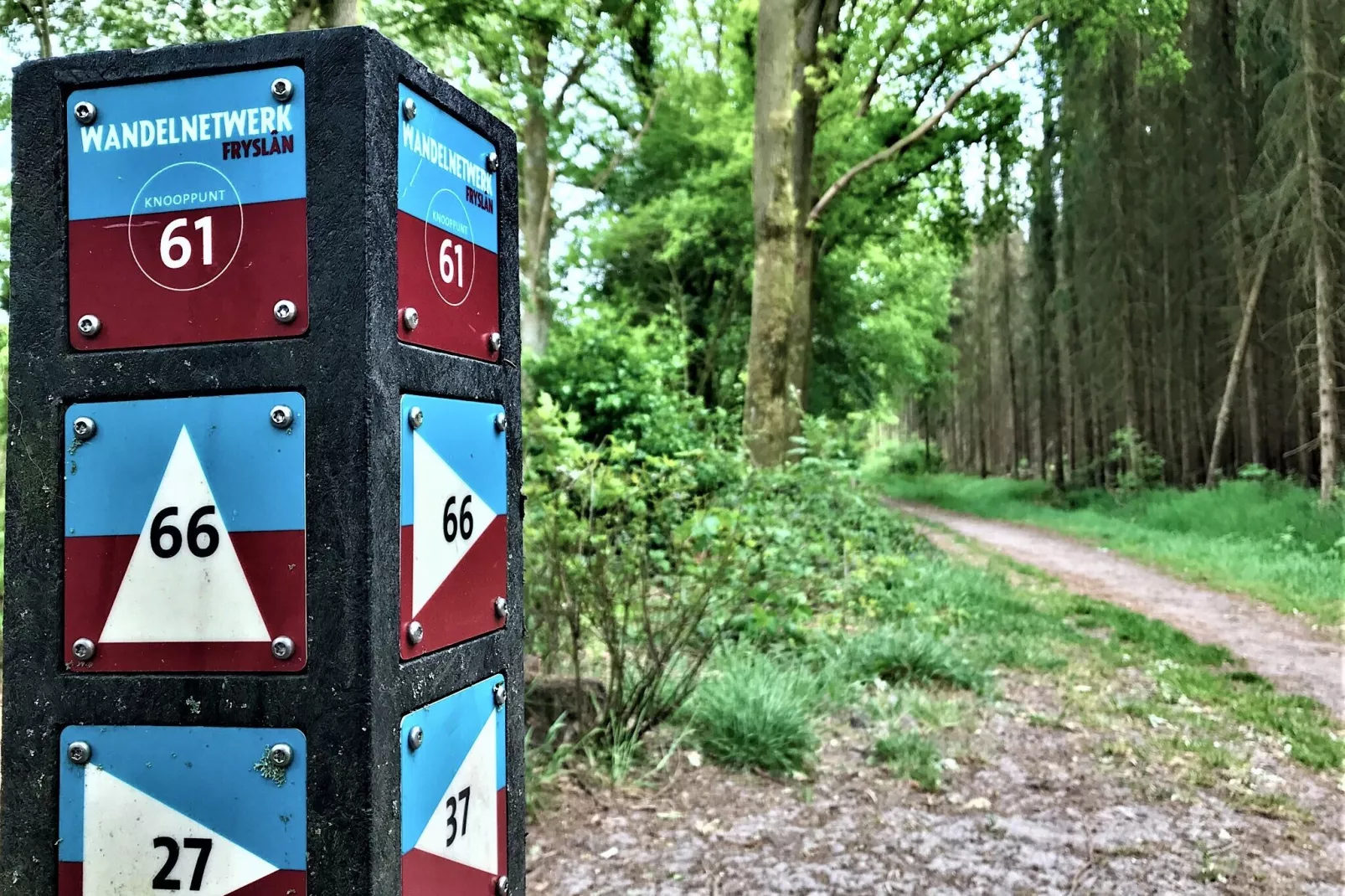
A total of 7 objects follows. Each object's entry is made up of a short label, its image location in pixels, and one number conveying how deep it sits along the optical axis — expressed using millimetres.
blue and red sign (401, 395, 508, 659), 429
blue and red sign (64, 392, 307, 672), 407
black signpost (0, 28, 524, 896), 404
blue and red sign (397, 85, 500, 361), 434
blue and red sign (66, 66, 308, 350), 413
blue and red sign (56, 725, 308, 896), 404
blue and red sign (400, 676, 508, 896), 428
